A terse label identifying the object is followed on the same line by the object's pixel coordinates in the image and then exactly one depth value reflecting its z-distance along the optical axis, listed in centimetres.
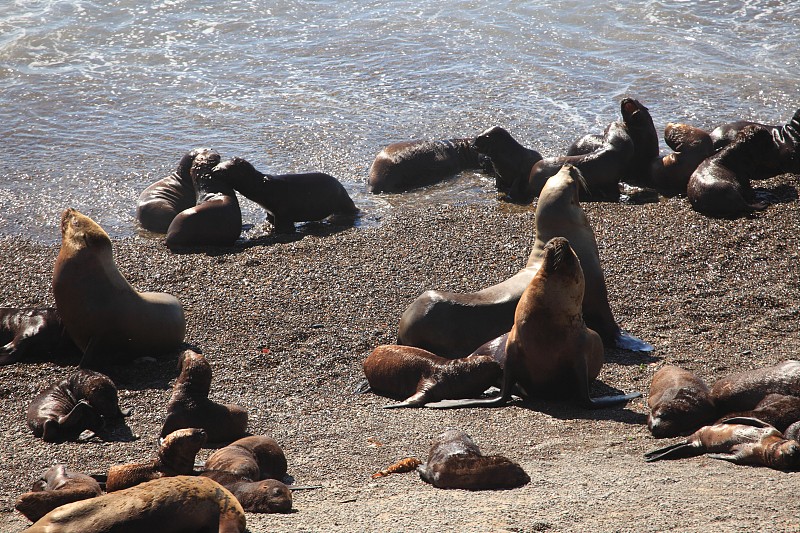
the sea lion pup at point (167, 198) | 2122
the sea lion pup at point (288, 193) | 2125
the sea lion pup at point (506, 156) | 2283
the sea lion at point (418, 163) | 2362
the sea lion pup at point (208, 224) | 1958
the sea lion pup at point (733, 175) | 1961
